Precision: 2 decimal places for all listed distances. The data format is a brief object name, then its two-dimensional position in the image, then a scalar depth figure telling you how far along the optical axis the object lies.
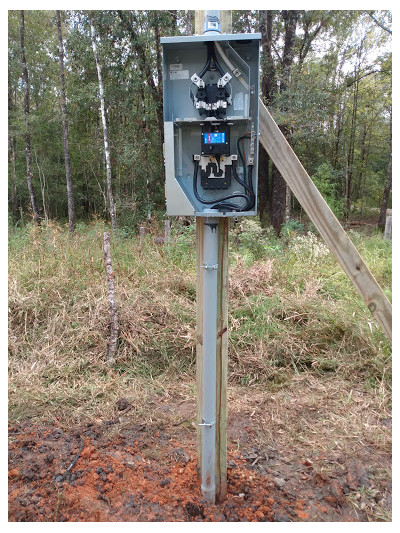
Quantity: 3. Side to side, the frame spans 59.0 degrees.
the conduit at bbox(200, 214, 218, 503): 1.63
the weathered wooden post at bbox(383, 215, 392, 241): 8.02
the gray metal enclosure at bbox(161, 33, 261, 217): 1.54
